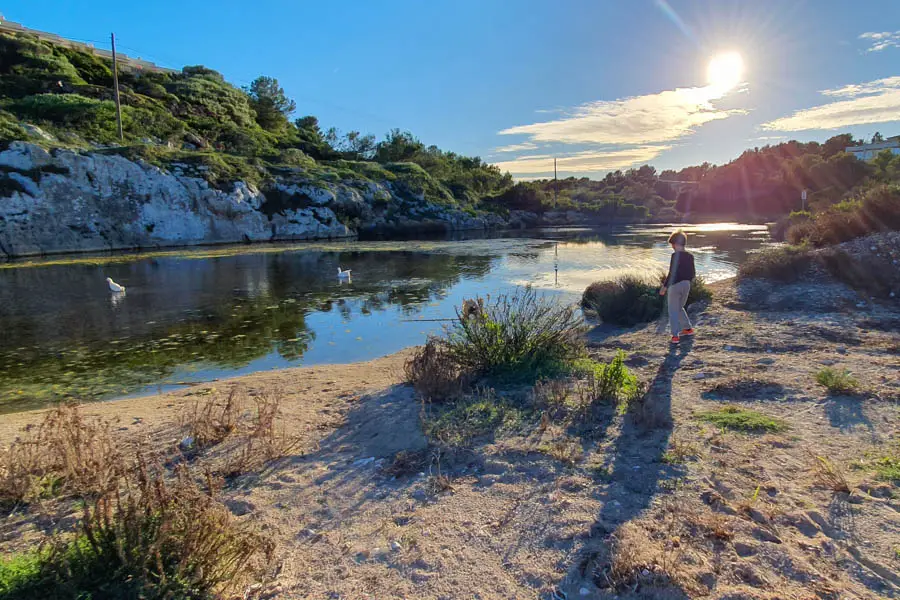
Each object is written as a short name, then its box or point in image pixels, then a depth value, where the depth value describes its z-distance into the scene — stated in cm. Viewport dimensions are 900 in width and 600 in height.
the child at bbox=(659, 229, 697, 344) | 829
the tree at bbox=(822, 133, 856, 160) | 8030
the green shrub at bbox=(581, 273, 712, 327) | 1098
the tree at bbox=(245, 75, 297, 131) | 9394
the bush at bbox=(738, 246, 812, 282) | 1222
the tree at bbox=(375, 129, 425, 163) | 10188
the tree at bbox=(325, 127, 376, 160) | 10556
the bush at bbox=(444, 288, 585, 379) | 682
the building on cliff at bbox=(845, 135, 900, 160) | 9014
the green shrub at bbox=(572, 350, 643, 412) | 557
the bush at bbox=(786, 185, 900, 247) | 1307
